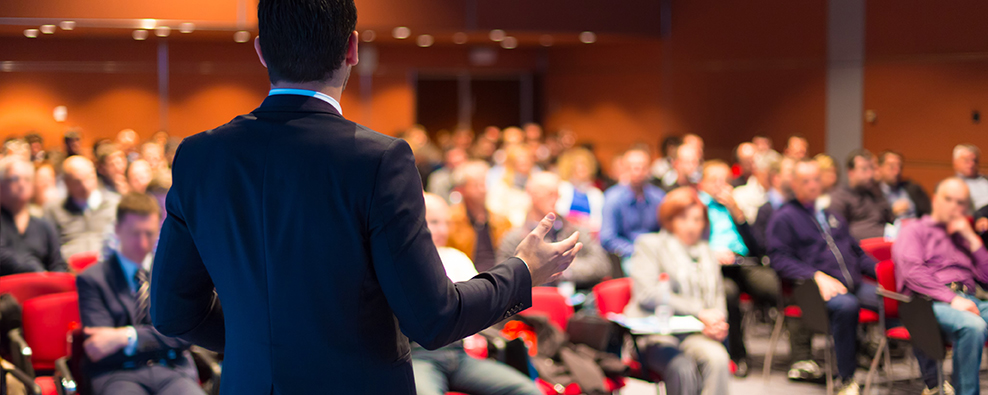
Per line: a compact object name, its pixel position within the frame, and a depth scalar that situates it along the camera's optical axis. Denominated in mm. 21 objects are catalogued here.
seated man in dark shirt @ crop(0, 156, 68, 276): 4973
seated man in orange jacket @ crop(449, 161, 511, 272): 5233
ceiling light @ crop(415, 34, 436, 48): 12102
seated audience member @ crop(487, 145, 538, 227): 6391
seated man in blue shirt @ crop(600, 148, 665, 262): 6445
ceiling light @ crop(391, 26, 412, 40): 10727
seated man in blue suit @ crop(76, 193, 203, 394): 3090
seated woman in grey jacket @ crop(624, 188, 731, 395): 3921
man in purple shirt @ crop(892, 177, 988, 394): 4660
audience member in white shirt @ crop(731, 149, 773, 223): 7242
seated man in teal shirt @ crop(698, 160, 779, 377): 5645
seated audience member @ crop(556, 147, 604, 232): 6820
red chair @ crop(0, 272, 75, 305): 4117
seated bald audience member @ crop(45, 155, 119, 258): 5770
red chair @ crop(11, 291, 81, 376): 3713
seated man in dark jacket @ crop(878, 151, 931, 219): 7344
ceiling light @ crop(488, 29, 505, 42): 11176
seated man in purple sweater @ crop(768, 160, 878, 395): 5305
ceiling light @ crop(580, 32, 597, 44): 11689
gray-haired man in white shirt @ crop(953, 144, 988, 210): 6809
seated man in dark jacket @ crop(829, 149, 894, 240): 6840
